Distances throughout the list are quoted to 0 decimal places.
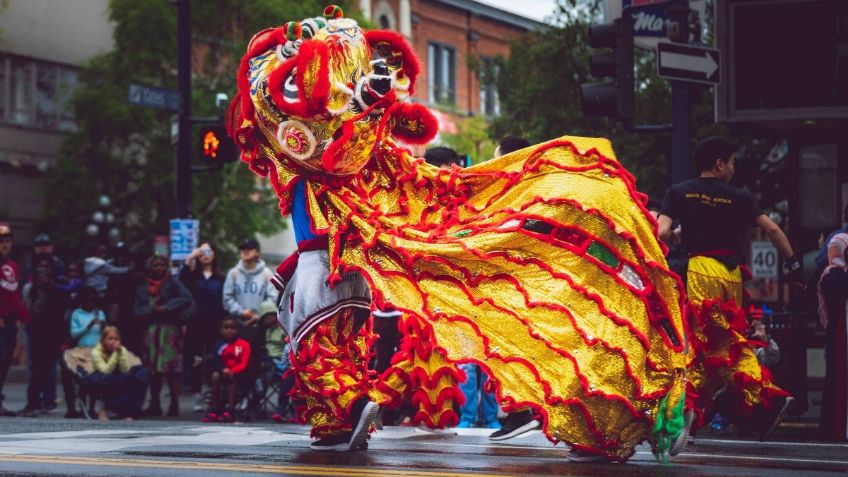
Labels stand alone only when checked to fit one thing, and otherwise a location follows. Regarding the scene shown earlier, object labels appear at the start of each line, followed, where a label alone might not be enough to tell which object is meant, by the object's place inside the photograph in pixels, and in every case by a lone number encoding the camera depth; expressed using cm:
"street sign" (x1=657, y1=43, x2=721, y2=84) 1245
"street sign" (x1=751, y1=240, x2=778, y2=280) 2711
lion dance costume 717
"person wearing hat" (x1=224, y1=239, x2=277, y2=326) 1506
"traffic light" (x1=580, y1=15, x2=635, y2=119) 1282
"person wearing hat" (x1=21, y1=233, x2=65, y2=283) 1588
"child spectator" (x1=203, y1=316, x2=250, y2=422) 1428
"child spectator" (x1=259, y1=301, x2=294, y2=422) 1498
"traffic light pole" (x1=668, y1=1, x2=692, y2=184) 1295
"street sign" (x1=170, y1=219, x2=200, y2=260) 1934
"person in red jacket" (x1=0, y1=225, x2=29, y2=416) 1453
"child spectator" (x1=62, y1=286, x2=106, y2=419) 1508
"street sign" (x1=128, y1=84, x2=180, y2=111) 1930
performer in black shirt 938
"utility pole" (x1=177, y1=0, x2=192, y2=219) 2022
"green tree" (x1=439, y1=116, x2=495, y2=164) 4305
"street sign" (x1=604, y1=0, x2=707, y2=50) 1366
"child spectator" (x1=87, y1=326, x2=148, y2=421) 1442
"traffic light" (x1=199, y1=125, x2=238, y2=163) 1856
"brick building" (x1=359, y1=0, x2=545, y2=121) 4994
